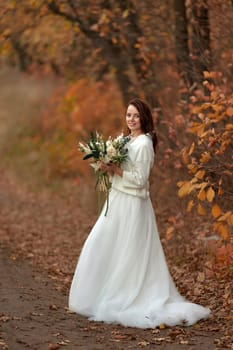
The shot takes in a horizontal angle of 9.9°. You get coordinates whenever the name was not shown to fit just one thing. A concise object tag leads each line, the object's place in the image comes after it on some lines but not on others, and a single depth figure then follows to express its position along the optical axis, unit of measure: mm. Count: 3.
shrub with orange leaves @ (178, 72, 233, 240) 13336
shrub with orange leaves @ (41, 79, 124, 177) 35892
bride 13995
